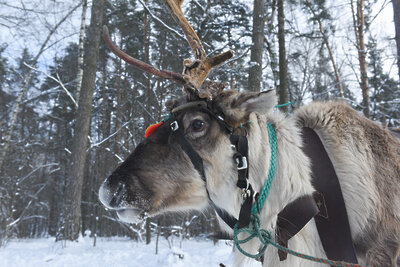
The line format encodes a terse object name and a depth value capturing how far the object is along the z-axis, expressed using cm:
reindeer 175
